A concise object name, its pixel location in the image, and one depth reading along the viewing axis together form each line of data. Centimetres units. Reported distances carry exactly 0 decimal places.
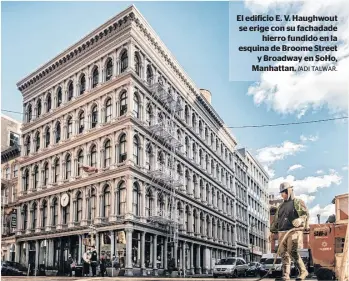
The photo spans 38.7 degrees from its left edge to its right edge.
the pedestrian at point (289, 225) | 761
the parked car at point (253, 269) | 3213
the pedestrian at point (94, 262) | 2998
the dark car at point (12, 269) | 3403
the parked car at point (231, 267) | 2878
